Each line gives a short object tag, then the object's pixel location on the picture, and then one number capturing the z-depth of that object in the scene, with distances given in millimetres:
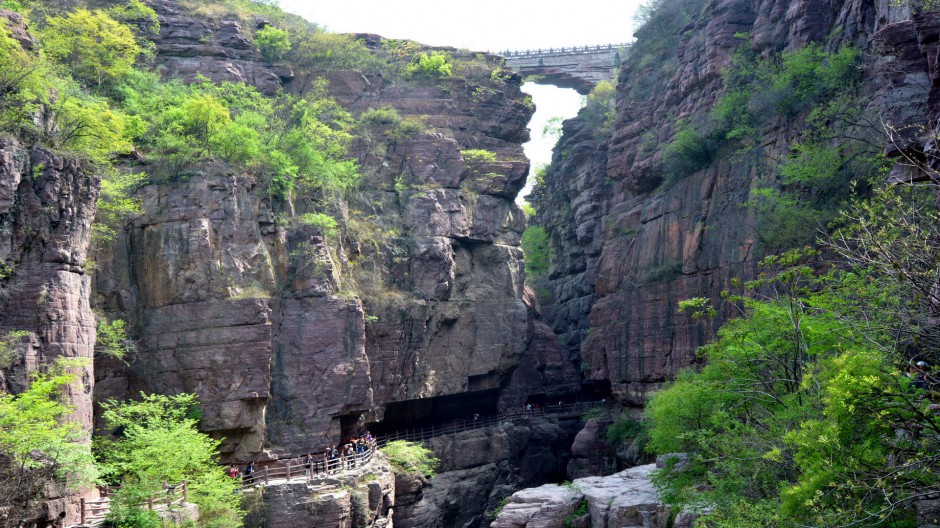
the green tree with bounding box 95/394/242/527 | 23703
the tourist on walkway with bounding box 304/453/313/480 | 30547
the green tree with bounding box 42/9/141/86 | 35656
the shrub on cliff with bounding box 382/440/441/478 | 36375
